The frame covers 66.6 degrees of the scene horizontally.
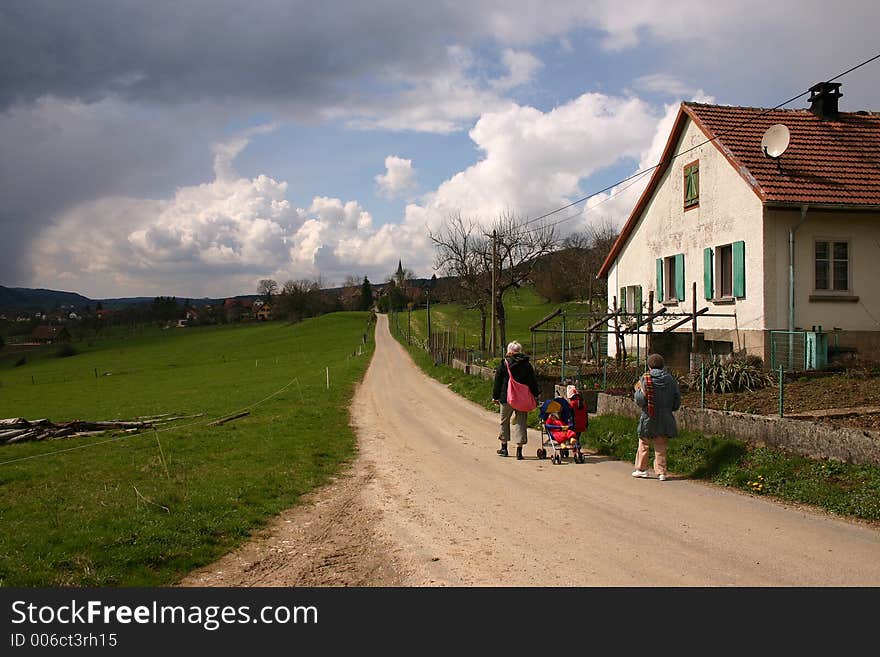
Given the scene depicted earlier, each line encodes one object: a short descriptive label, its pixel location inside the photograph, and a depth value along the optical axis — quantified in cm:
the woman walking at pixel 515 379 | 1135
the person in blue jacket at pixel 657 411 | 937
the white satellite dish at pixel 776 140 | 1777
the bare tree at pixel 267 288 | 17514
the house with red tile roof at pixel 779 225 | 1750
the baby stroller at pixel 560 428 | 1086
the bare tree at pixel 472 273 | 4297
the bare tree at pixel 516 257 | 4162
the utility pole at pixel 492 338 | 3155
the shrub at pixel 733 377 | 1455
